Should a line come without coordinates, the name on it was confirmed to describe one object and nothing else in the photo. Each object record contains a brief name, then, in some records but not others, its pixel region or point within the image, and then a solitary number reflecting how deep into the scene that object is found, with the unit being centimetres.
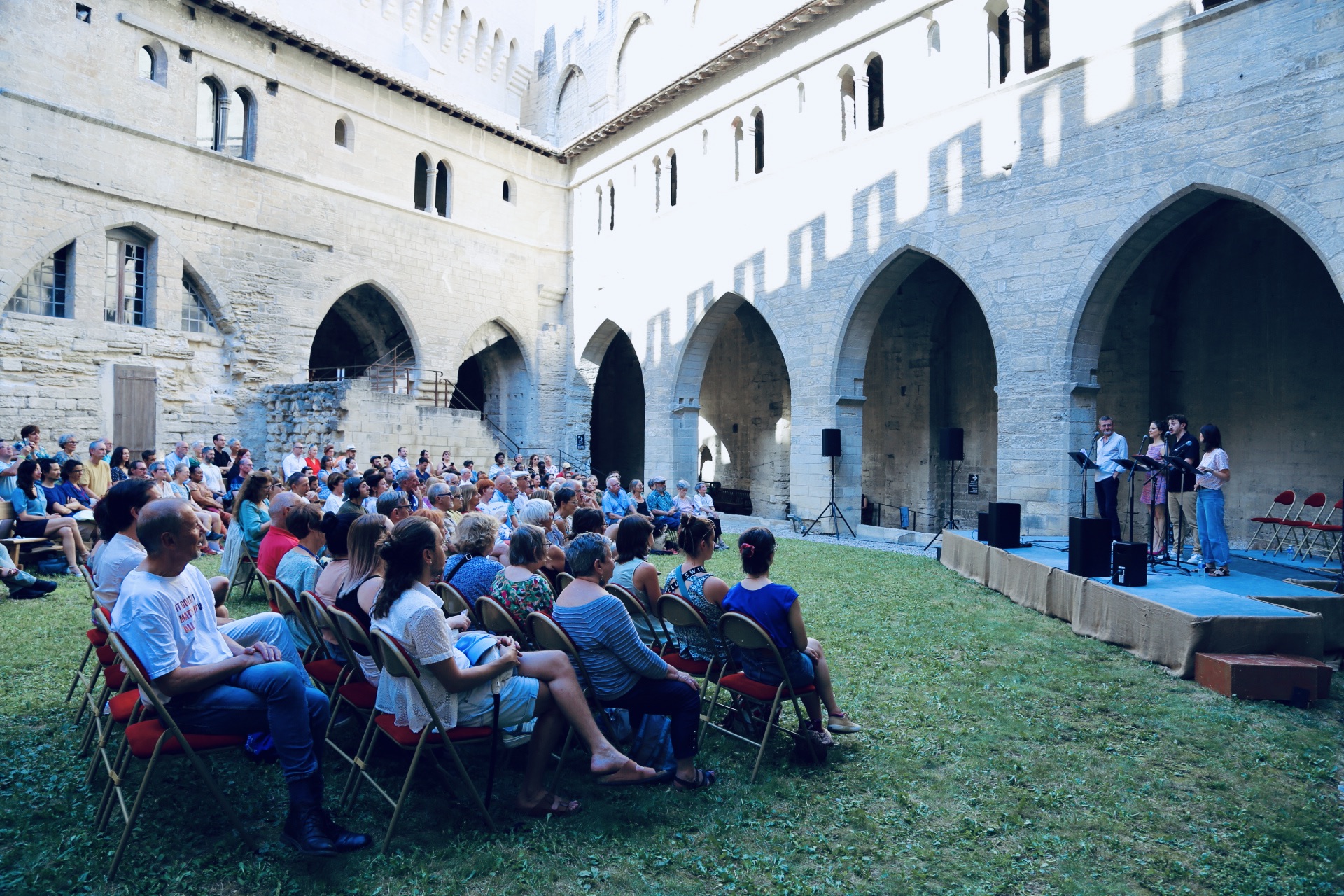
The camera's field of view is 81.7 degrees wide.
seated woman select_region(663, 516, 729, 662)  383
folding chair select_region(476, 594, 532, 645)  360
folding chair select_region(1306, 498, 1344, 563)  992
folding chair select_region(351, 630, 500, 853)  273
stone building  1102
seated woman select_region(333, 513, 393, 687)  343
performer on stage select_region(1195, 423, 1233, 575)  737
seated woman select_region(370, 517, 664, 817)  282
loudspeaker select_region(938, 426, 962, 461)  1162
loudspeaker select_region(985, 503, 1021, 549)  845
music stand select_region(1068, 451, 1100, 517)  805
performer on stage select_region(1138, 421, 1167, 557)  849
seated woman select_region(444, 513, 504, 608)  405
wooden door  1387
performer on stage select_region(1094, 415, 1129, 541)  869
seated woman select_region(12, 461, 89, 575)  759
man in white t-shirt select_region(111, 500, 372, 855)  267
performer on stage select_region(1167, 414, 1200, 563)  789
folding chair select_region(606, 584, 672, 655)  394
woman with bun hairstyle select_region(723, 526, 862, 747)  355
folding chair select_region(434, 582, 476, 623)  393
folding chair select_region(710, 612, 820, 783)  338
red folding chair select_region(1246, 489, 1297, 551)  1046
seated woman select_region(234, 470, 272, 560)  593
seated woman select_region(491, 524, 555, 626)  374
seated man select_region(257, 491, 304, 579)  478
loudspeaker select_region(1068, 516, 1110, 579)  650
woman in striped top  325
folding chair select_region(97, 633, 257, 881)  257
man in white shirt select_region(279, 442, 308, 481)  1291
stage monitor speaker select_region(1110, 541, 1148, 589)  614
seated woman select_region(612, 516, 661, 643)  402
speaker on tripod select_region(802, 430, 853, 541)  1395
